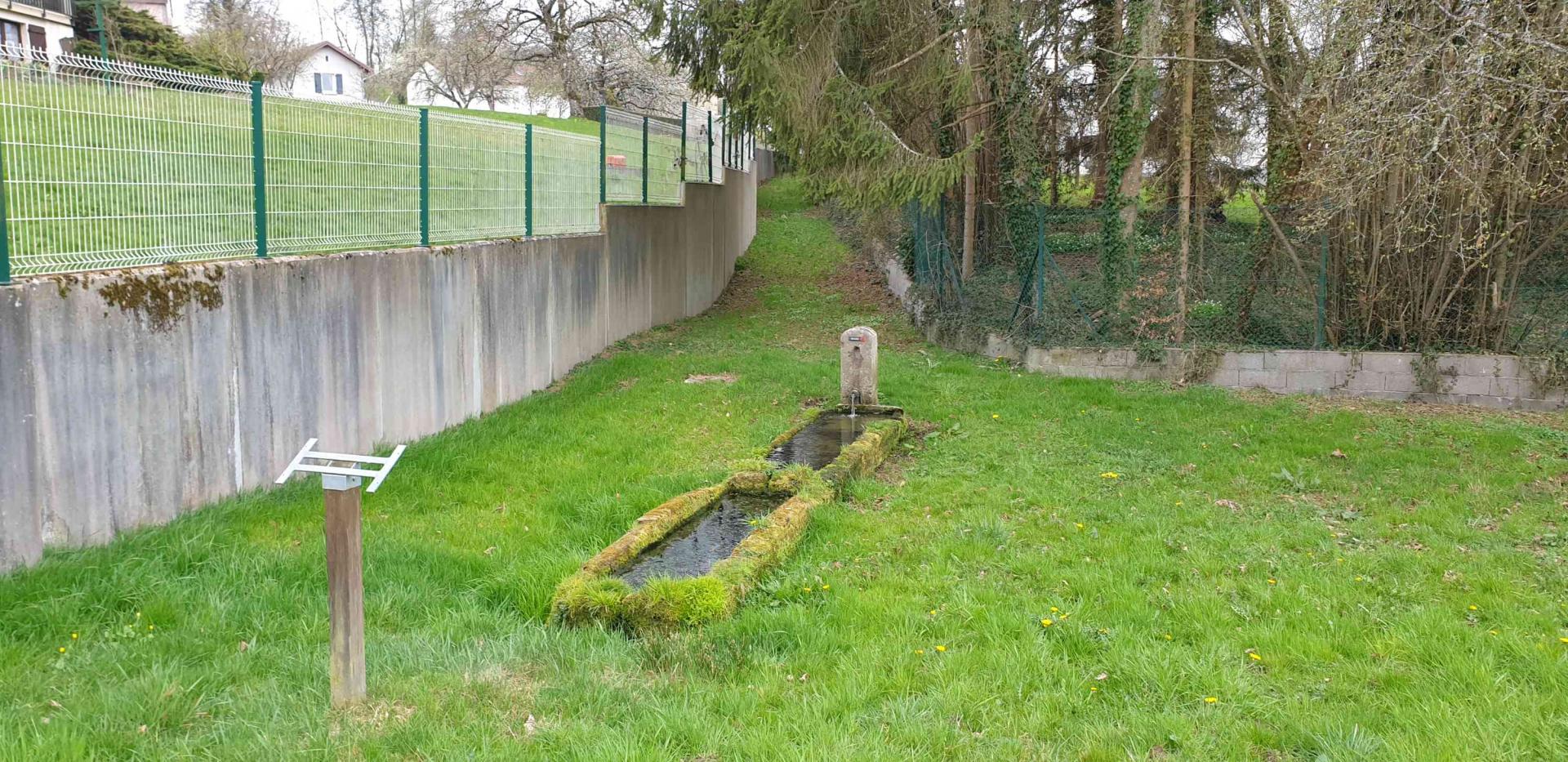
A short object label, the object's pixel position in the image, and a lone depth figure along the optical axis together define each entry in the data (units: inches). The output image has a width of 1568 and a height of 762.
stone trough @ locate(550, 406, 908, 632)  207.9
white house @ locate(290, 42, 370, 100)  2181.3
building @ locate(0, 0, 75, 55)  1142.3
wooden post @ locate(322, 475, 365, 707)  158.4
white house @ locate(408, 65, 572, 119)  1712.6
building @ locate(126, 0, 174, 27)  2003.0
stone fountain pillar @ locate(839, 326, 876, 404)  411.8
